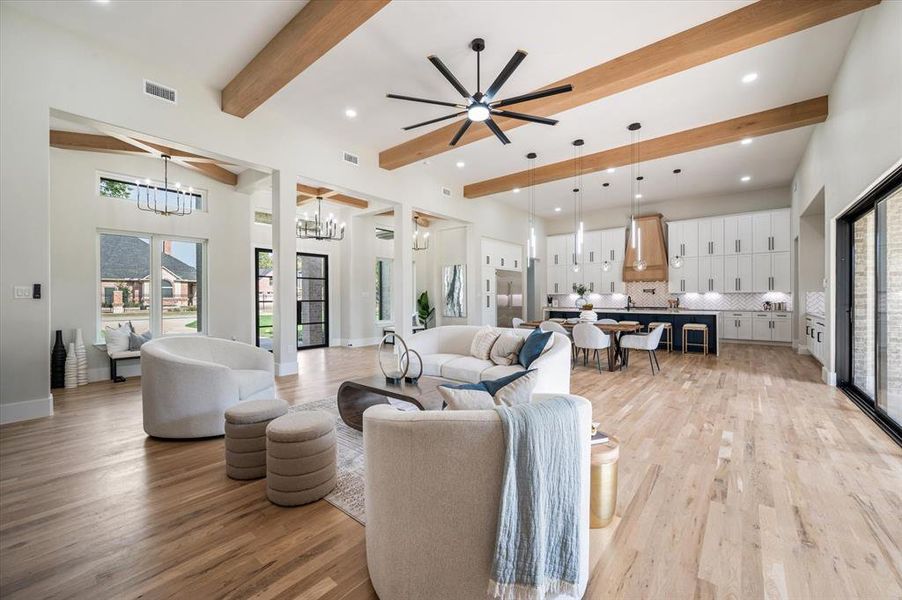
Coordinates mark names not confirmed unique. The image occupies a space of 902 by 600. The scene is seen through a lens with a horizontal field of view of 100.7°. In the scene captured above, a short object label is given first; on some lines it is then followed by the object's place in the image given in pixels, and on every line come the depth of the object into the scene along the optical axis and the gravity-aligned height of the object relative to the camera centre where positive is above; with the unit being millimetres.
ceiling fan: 3287 +1943
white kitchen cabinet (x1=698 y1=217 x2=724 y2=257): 8880 +1471
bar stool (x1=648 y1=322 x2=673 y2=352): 8109 -877
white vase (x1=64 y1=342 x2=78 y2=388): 4883 -920
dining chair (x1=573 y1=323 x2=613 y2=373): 5605 -598
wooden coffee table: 2633 -708
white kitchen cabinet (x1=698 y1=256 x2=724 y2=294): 8883 +571
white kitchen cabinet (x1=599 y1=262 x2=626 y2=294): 10234 +500
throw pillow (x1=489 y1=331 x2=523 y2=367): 4105 -565
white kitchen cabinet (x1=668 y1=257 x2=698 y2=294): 9188 +514
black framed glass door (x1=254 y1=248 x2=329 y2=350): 8055 +22
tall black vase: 4824 -845
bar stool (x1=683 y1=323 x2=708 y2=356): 7468 -614
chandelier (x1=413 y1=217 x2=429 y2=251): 9356 +1608
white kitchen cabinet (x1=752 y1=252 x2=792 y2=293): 8188 +560
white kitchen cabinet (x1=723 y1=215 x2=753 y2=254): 8594 +1479
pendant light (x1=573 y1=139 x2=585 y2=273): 4806 +2544
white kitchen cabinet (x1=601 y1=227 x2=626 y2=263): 10180 +1488
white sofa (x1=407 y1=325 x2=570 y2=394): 3115 -664
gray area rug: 2166 -1194
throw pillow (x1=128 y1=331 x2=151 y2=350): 5473 -602
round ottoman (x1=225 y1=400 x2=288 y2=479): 2482 -964
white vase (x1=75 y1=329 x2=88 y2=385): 5008 -805
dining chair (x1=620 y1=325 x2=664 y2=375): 5641 -650
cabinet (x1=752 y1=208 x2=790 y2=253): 8188 +1491
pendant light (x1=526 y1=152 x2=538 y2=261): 5322 +2532
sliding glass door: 3354 -67
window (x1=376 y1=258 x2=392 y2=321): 9727 +258
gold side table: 1951 -979
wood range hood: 9484 +1299
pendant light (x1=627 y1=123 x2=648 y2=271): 5504 +2527
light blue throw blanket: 1248 -733
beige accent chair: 1271 -687
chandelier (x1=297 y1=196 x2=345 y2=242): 7008 +1466
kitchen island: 7617 -432
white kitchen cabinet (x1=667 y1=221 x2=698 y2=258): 9172 +1488
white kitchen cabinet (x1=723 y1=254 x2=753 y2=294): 8586 +572
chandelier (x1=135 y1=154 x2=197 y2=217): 5691 +1675
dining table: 5961 -525
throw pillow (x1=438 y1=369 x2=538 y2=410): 1540 -404
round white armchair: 3059 -787
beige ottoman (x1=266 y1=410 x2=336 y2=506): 2164 -950
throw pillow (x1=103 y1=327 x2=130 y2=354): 5223 -557
